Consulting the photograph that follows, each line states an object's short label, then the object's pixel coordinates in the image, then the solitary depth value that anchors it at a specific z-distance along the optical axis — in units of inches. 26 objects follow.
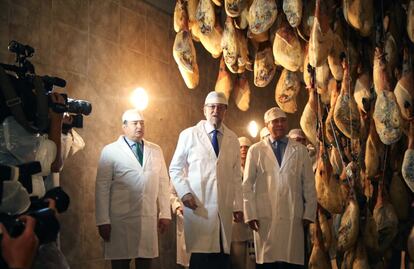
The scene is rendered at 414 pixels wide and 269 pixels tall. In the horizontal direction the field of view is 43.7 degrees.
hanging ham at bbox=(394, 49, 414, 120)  159.3
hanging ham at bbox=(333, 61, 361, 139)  165.9
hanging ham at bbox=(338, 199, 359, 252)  162.9
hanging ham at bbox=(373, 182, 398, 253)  164.2
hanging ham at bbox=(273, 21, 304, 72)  177.8
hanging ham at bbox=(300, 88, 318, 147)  184.7
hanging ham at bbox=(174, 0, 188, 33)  197.2
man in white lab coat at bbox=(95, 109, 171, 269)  176.6
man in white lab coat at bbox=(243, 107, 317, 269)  176.2
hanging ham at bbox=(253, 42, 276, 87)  190.9
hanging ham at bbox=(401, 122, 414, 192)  156.3
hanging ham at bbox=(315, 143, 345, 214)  170.9
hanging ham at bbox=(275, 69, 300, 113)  193.8
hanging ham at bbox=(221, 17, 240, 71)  184.7
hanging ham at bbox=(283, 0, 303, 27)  165.3
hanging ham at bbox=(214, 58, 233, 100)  211.6
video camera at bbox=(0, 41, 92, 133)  99.4
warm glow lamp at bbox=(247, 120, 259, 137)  324.5
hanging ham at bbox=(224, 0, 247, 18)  176.9
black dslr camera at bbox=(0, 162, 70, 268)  85.9
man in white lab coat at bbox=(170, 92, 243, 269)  171.0
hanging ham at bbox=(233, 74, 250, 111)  216.4
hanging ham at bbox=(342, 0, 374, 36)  162.6
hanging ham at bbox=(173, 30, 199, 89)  191.5
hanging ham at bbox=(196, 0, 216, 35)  187.3
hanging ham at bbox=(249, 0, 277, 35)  170.1
